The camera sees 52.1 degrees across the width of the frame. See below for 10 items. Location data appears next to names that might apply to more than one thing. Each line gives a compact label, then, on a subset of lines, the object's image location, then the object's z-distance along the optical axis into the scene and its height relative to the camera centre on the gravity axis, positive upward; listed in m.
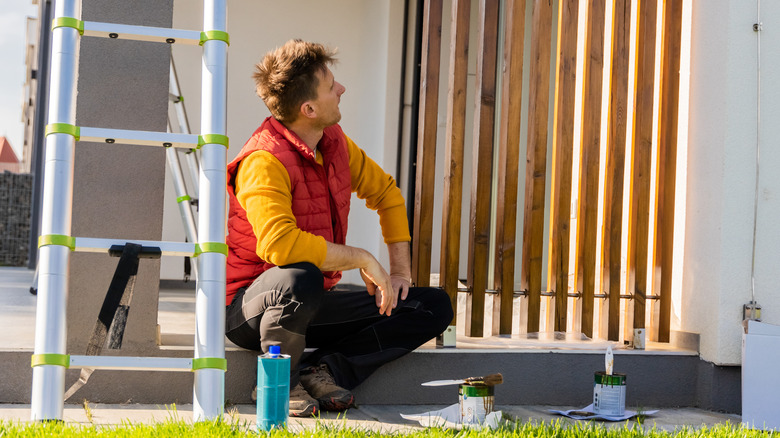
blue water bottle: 1.93 -0.38
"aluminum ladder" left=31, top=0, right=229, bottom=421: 1.92 +0.03
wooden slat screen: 2.89 +0.30
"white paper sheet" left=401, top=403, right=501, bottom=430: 2.14 -0.51
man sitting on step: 2.26 -0.05
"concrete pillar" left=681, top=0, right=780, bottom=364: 2.82 +0.25
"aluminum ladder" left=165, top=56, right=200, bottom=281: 3.35 +0.26
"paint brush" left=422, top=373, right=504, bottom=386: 2.25 -0.39
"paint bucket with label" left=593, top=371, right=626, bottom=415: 2.47 -0.46
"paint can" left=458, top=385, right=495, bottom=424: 2.18 -0.44
